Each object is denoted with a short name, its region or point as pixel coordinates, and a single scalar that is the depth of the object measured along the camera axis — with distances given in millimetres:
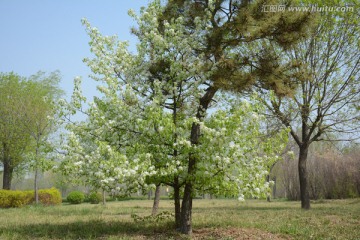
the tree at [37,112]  29922
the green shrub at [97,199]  40656
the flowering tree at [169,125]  8625
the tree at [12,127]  32094
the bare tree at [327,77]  19875
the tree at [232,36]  10328
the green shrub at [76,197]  40594
